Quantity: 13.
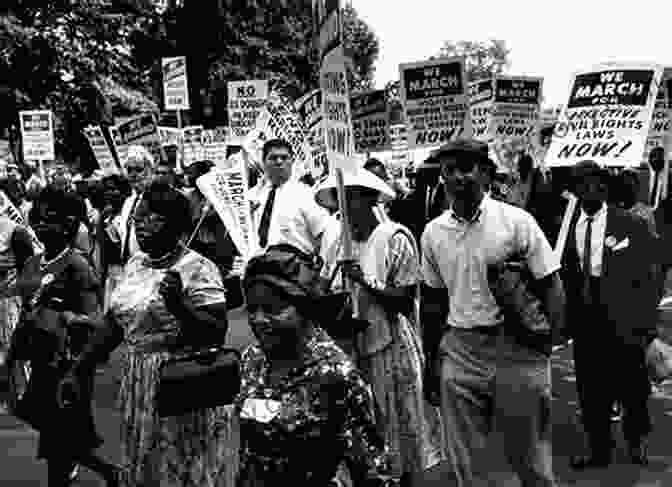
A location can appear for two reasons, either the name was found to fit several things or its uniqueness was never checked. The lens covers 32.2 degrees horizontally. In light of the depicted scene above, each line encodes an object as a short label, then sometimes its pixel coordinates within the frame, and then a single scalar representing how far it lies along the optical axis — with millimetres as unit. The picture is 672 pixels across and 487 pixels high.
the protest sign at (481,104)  12523
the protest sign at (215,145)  15719
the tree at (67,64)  29661
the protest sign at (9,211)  8428
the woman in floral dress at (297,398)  3201
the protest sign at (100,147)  15148
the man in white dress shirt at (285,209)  7586
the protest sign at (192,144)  17172
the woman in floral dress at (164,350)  4414
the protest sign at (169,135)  18359
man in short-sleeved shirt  4980
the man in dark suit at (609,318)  6945
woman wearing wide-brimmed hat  5887
